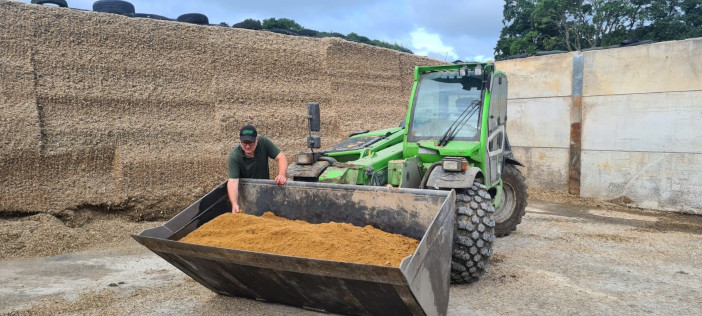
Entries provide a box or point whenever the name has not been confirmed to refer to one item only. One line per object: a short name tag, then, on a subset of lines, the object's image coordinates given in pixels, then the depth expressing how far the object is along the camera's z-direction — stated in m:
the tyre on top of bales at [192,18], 10.77
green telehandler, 5.55
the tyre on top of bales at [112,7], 9.87
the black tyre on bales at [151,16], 10.25
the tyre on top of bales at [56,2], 8.77
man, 5.71
